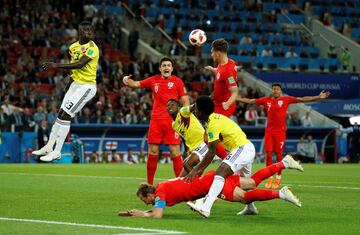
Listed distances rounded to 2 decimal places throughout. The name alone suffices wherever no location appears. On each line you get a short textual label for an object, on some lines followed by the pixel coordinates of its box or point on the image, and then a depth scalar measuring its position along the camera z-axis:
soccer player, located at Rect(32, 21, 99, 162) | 17.47
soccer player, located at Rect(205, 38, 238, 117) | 17.83
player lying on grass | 13.61
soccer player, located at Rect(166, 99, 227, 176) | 16.59
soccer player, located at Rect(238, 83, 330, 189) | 24.88
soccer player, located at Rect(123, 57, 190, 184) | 18.88
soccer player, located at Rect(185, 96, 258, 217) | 13.66
